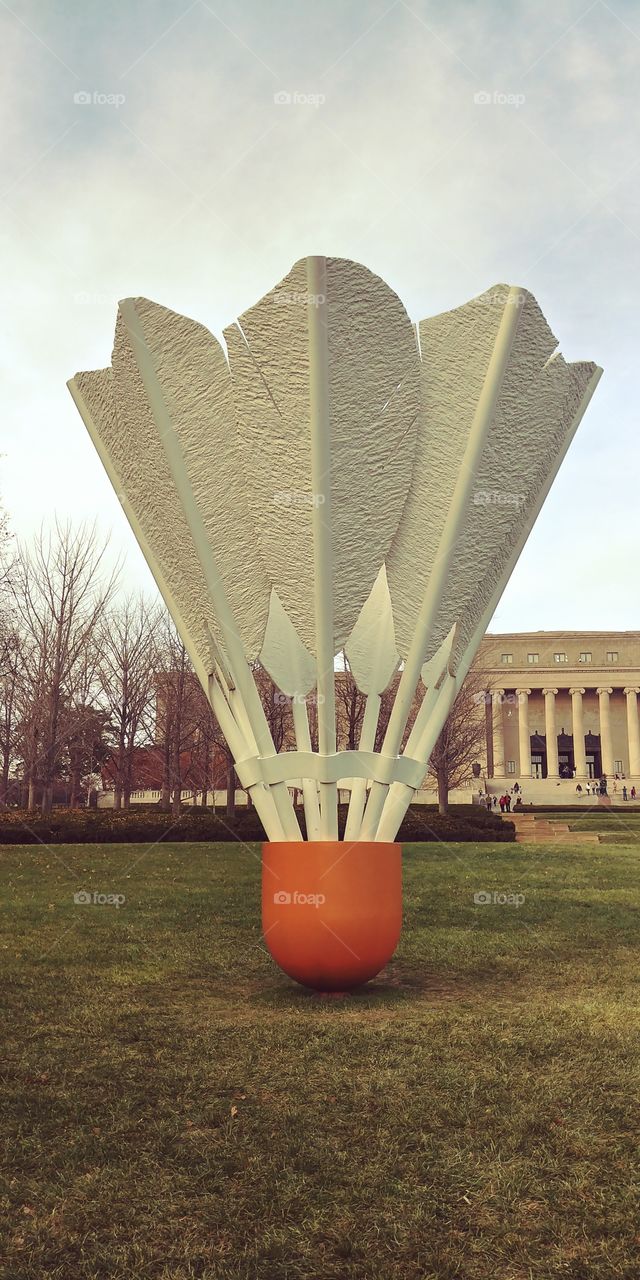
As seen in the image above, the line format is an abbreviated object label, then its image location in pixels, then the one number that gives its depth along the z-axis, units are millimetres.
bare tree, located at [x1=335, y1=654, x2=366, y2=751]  19438
